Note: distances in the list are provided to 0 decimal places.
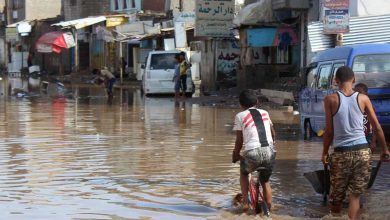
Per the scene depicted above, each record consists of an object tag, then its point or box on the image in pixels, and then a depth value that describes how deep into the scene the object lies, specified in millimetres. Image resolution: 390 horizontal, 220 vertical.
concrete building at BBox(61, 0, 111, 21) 55125
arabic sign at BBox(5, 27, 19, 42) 65688
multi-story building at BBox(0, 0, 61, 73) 63528
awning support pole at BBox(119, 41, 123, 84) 45625
